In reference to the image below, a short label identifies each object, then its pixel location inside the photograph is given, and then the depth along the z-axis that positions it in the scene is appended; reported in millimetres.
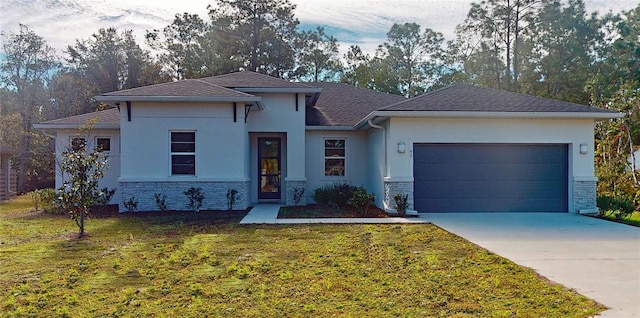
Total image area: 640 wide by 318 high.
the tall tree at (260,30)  31875
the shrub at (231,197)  13461
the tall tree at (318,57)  34000
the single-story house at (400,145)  12391
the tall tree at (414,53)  34656
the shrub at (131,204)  13234
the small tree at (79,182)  9078
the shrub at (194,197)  13289
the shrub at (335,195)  14397
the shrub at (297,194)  14961
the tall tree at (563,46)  29000
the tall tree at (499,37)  30734
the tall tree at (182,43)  32094
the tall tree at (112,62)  30500
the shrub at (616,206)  11789
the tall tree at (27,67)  29797
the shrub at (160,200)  13250
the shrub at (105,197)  14258
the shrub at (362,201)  12562
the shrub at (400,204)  12086
